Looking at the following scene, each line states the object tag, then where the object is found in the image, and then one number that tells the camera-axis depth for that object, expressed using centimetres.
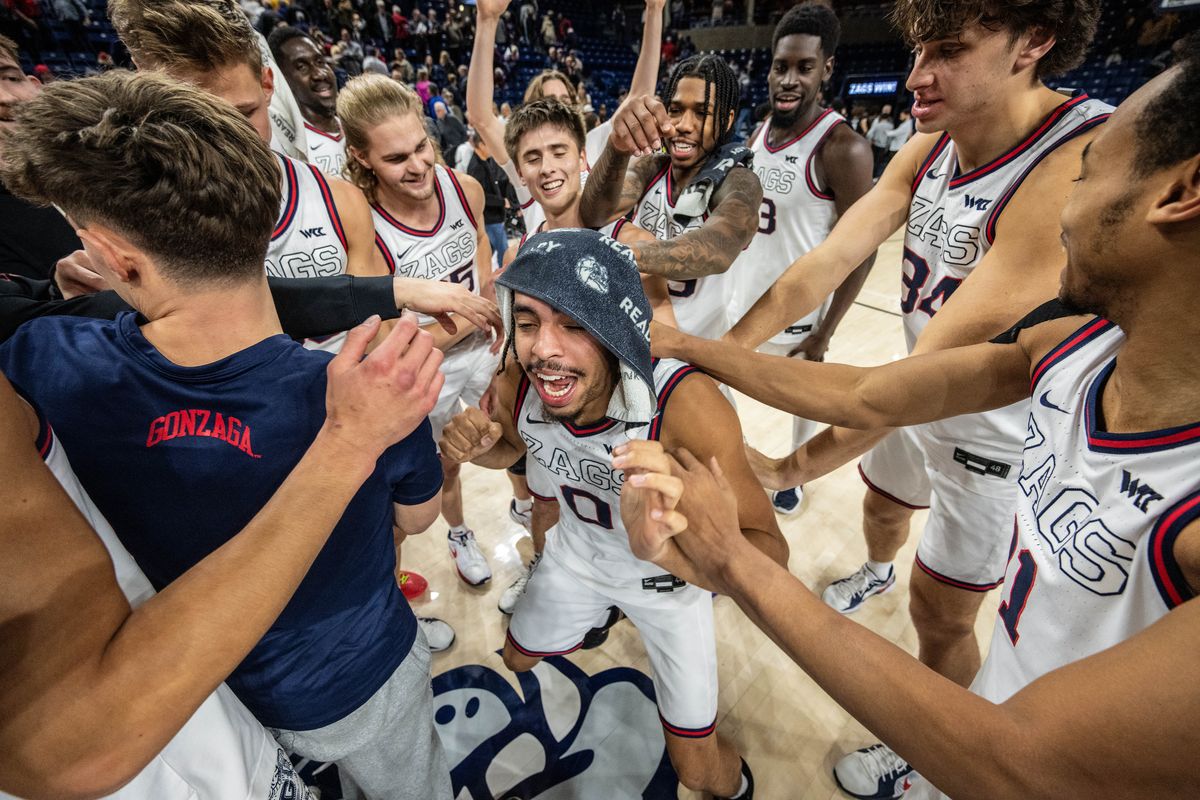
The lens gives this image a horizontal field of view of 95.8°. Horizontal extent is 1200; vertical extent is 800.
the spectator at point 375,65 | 884
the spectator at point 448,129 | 755
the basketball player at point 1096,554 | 82
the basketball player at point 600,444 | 164
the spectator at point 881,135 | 1122
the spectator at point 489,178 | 630
